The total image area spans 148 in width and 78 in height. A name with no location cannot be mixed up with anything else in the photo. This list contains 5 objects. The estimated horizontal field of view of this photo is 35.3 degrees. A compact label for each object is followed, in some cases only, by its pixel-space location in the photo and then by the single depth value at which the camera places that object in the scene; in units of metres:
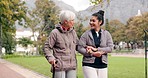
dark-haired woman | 3.24
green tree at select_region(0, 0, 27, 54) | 20.51
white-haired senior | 3.11
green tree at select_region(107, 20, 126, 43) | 49.43
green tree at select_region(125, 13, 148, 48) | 40.16
